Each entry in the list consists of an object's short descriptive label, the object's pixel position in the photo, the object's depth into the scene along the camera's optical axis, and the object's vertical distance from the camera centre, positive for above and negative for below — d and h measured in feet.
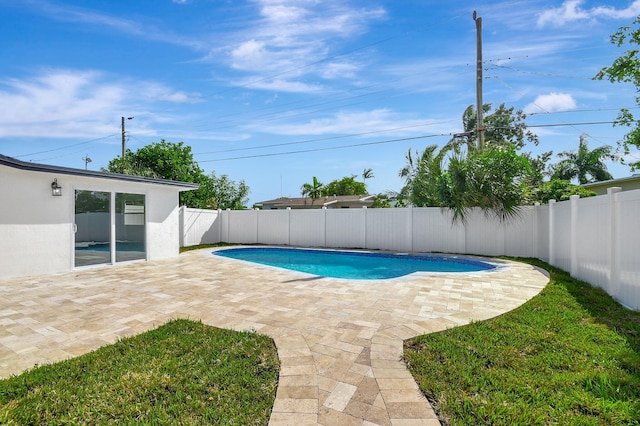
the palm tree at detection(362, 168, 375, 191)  175.73 +20.18
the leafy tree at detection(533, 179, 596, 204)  36.45 +2.23
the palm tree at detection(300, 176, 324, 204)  101.07 +7.91
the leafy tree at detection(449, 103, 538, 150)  77.30 +21.72
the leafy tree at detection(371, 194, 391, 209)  66.61 +1.62
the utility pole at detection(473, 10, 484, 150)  45.45 +20.10
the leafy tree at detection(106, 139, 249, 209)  63.77 +9.31
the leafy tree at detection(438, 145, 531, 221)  36.35 +3.32
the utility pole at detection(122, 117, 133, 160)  75.25 +15.83
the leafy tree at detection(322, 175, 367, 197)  150.41 +11.37
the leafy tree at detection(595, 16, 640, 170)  34.96 +16.03
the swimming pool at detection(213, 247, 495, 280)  33.22 -6.19
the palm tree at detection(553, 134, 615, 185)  75.00 +10.94
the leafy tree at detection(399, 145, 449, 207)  44.50 +4.87
